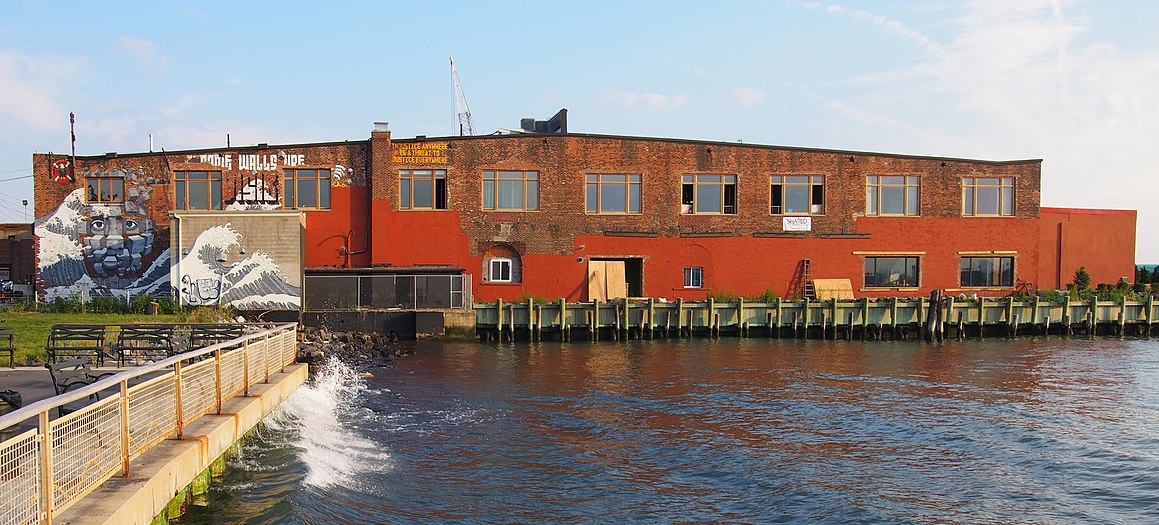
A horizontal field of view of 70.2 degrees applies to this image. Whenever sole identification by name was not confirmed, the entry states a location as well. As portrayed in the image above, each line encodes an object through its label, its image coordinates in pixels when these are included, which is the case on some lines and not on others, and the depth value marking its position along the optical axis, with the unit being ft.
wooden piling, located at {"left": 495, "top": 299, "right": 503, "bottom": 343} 115.03
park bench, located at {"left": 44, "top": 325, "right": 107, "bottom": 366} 50.16
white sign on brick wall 138.51
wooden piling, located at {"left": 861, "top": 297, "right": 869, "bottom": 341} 121.80
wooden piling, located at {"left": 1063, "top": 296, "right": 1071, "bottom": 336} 127.95
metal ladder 138.08
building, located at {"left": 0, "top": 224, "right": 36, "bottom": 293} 153.48
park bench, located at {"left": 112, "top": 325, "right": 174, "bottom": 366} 50.55
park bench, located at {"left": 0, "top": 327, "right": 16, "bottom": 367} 51.14
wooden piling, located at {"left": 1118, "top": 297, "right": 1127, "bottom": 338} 129.08
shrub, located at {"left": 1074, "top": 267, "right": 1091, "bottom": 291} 145.48
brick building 126.11
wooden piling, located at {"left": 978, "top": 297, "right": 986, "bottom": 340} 124.77
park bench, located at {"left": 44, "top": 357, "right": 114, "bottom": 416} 33.12
